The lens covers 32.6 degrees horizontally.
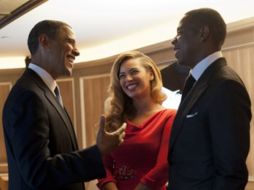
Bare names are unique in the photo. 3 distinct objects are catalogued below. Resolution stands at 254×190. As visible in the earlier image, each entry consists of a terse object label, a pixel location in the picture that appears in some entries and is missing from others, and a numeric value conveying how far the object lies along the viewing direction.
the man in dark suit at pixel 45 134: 1.46
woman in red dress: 1.99
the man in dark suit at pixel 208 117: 1.35
